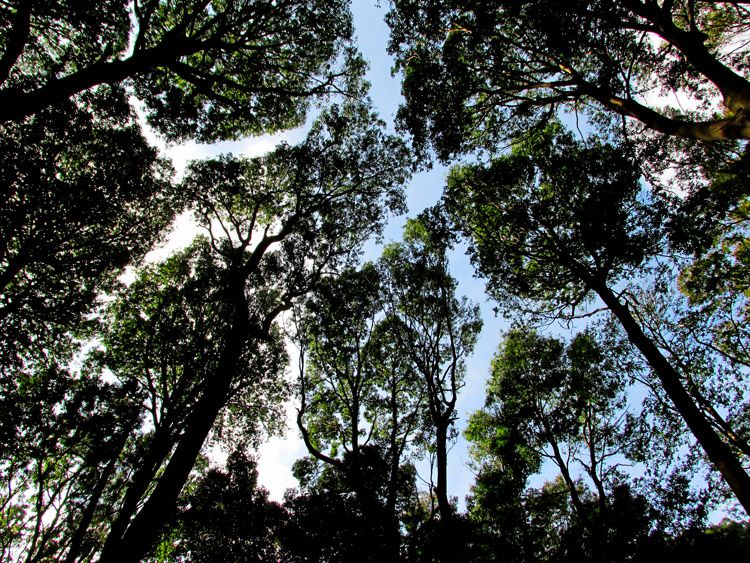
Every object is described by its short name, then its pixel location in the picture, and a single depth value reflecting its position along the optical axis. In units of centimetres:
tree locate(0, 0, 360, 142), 864
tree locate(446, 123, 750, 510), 1252
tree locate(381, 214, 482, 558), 1469
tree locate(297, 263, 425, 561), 1488
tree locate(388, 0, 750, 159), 931
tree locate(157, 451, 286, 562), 1148
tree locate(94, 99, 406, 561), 1582
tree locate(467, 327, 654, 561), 1239
